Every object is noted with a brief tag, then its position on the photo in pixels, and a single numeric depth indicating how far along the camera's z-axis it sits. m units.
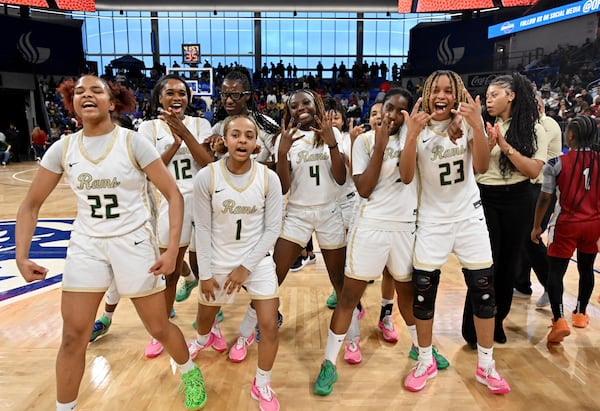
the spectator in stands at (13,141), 17.85
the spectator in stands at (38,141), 17.01
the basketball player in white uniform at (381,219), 2.56
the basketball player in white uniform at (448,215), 2.43
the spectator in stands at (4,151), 16.56
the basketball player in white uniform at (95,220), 2.12
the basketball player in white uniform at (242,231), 2.48
